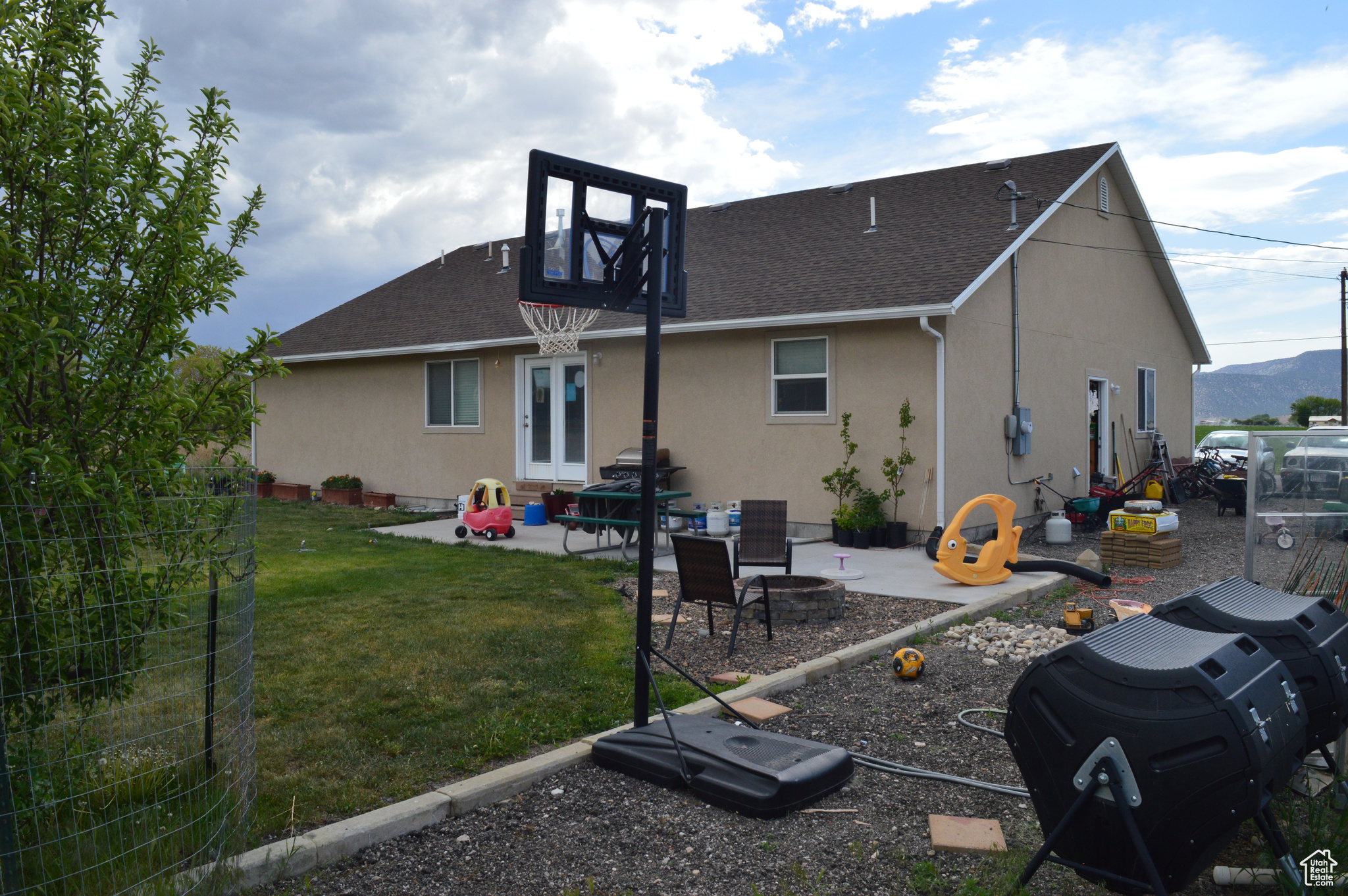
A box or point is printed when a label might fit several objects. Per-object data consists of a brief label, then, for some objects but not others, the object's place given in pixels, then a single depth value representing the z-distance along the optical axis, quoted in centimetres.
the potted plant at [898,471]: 1134
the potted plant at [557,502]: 1305
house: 1175
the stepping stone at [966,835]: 324
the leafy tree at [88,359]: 267
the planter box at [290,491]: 1858
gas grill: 1327
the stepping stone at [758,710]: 472
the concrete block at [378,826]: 318
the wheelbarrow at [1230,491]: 1476
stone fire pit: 706
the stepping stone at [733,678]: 541
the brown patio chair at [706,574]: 608
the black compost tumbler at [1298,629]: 331
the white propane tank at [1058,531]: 1181
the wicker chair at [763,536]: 802
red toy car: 1211
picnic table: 1022
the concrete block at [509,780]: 360
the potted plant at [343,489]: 1722
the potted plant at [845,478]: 1178
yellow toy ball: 544
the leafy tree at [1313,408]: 3997
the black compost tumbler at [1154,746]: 249
